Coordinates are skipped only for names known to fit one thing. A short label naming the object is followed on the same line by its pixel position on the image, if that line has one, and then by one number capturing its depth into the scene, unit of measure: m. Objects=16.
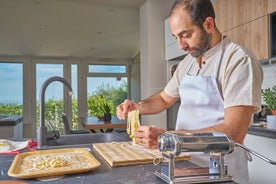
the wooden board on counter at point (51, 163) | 0.81
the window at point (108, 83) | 6.68
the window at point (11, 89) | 6.05
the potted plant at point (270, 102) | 1.90
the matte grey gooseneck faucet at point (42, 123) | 1.35
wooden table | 3.58
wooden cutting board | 0.94
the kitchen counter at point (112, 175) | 0.77
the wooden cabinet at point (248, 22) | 2.12
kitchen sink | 1.61
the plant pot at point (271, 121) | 1.87
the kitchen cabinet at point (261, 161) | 1.82
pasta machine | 0.64
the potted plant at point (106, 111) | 4.12
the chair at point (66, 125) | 3.72
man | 1.00
